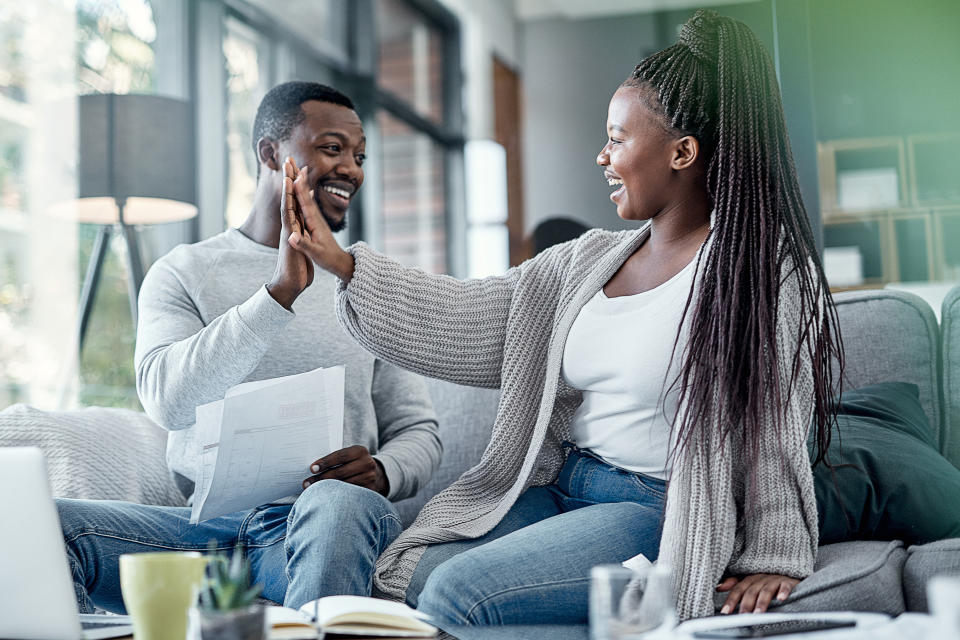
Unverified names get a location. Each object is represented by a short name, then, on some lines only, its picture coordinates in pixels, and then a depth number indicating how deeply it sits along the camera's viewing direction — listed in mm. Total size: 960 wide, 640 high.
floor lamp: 2365
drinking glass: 859
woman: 1293
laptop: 1038
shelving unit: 4305
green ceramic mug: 942
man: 1423
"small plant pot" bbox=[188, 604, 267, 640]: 851
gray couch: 1658
